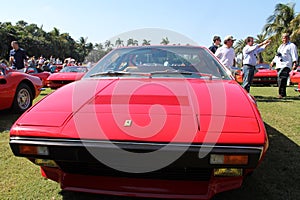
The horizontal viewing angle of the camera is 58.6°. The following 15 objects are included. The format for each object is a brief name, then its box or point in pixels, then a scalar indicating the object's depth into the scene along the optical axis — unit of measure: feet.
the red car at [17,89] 14.78
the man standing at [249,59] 20.59
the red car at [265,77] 37.29
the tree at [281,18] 91.56
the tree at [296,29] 79.87
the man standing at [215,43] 22.38
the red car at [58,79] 31.26
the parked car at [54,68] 54.54
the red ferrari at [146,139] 4.76
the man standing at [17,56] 24.89
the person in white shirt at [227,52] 20.89
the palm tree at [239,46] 180.38
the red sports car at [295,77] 34.83
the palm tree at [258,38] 151.12
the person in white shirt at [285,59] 21.81
